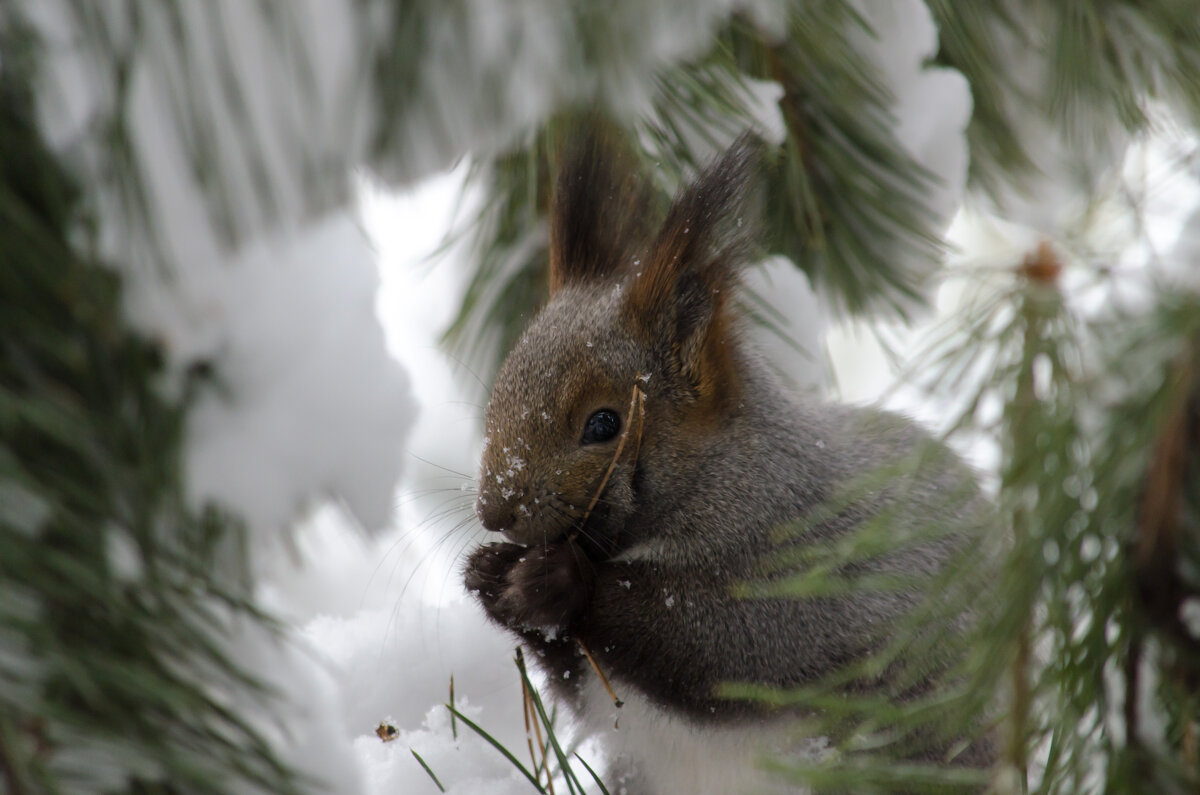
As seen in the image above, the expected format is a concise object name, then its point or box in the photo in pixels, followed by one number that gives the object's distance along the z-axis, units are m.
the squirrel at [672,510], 2.04
